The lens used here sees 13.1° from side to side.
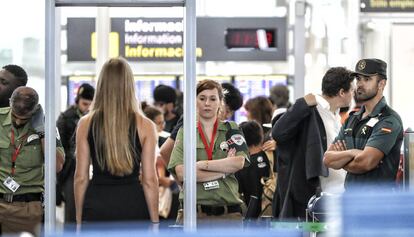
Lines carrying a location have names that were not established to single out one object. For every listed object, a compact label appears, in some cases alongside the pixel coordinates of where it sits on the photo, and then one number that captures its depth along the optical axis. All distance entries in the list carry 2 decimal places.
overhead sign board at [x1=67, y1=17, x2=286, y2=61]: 20.79
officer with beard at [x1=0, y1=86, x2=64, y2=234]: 11.88
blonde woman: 10.71
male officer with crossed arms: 11.53
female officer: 11.67
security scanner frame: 10.25
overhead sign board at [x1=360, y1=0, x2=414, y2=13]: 21.03
